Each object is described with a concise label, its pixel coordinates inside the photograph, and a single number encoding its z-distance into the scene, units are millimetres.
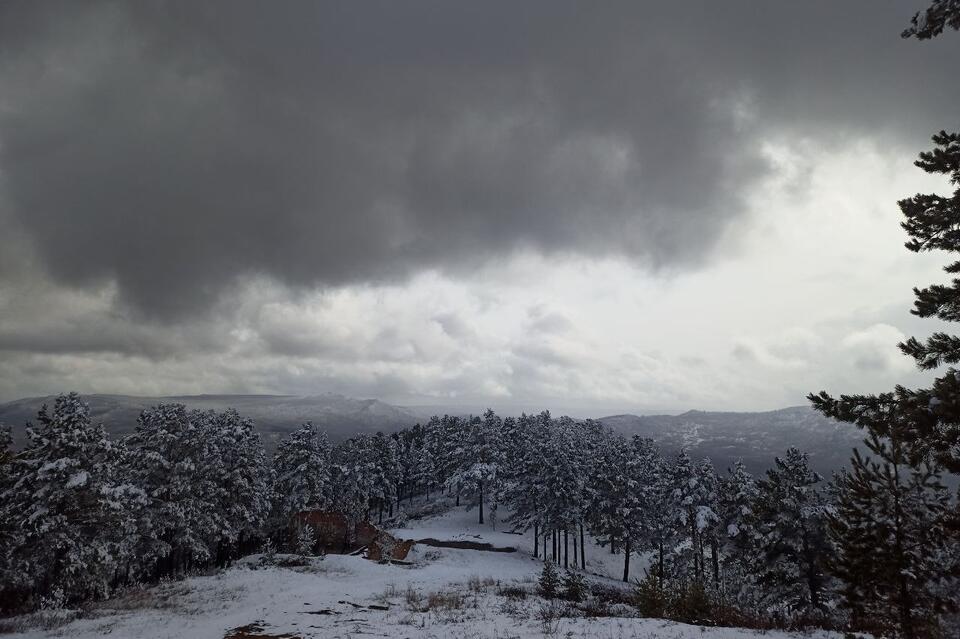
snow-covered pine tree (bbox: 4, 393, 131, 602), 22828
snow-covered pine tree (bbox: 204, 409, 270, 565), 38469
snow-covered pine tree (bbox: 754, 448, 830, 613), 21812
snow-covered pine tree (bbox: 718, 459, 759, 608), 32844
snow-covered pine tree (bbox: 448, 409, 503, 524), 59375
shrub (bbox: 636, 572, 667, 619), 17719
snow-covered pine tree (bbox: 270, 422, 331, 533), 49812
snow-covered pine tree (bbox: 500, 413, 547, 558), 49062
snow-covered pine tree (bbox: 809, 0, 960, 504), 8734
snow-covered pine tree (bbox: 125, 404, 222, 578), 32281
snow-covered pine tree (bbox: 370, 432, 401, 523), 69938
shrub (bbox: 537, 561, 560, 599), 25141
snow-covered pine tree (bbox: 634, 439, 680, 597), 43812
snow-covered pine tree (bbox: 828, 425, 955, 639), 11344
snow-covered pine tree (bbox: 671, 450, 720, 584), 40625
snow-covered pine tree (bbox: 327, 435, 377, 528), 64812
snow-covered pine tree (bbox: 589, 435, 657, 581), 43562
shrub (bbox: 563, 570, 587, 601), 24297
